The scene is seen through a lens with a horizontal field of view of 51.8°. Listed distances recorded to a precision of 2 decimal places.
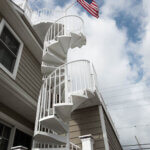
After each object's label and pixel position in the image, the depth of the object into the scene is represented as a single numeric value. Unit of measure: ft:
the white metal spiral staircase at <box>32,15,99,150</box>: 9.92
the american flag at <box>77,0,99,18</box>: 18.44
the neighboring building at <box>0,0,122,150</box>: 10.63
